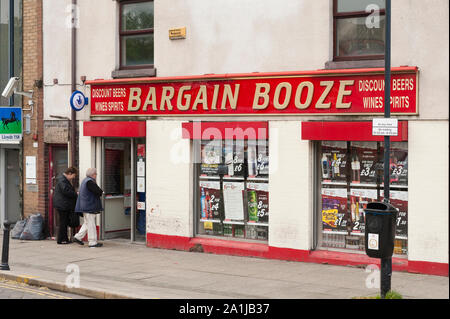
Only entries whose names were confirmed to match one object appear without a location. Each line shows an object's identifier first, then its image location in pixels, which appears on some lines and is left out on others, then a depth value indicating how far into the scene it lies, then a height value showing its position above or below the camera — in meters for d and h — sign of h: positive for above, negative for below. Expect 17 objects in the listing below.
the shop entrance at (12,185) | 18.33 -0.51
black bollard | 12.21 -1.45
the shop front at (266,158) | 12.23 +0.14
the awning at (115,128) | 14.97 +0.79
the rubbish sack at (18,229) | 16.70 -1.51
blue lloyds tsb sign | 16.56 +0.96
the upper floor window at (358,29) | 12.30 +2.40
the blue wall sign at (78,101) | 15.56 +1.43
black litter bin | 9.38 -0.88
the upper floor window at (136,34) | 15.23 +2.84
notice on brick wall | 17.03 -0.09
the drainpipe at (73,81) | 16.03 +1.89
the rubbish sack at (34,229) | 16.50 -1.49
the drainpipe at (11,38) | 17.48 +3.14
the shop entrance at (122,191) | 15.55 -0.59
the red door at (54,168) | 16.73 -0.07
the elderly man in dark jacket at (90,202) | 15.09 -0.79
